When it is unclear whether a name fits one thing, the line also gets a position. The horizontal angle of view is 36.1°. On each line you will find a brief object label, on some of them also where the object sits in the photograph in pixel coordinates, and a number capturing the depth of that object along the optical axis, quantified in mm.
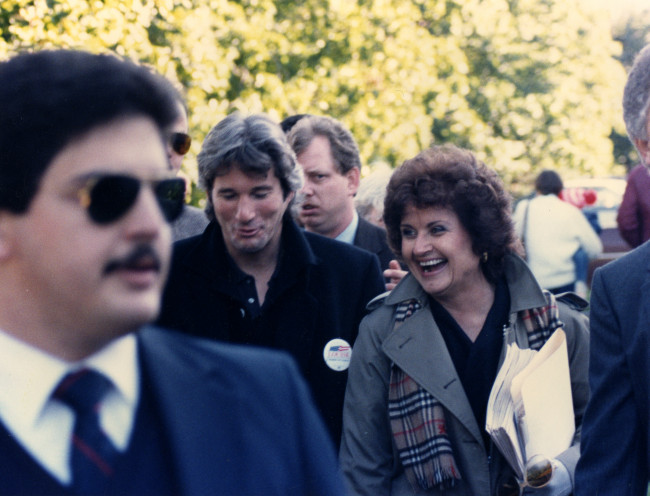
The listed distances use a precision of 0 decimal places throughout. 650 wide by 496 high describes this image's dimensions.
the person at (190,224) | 4375
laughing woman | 3258
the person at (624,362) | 2568
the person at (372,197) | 5648
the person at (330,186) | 4637
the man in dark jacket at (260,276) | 3461
